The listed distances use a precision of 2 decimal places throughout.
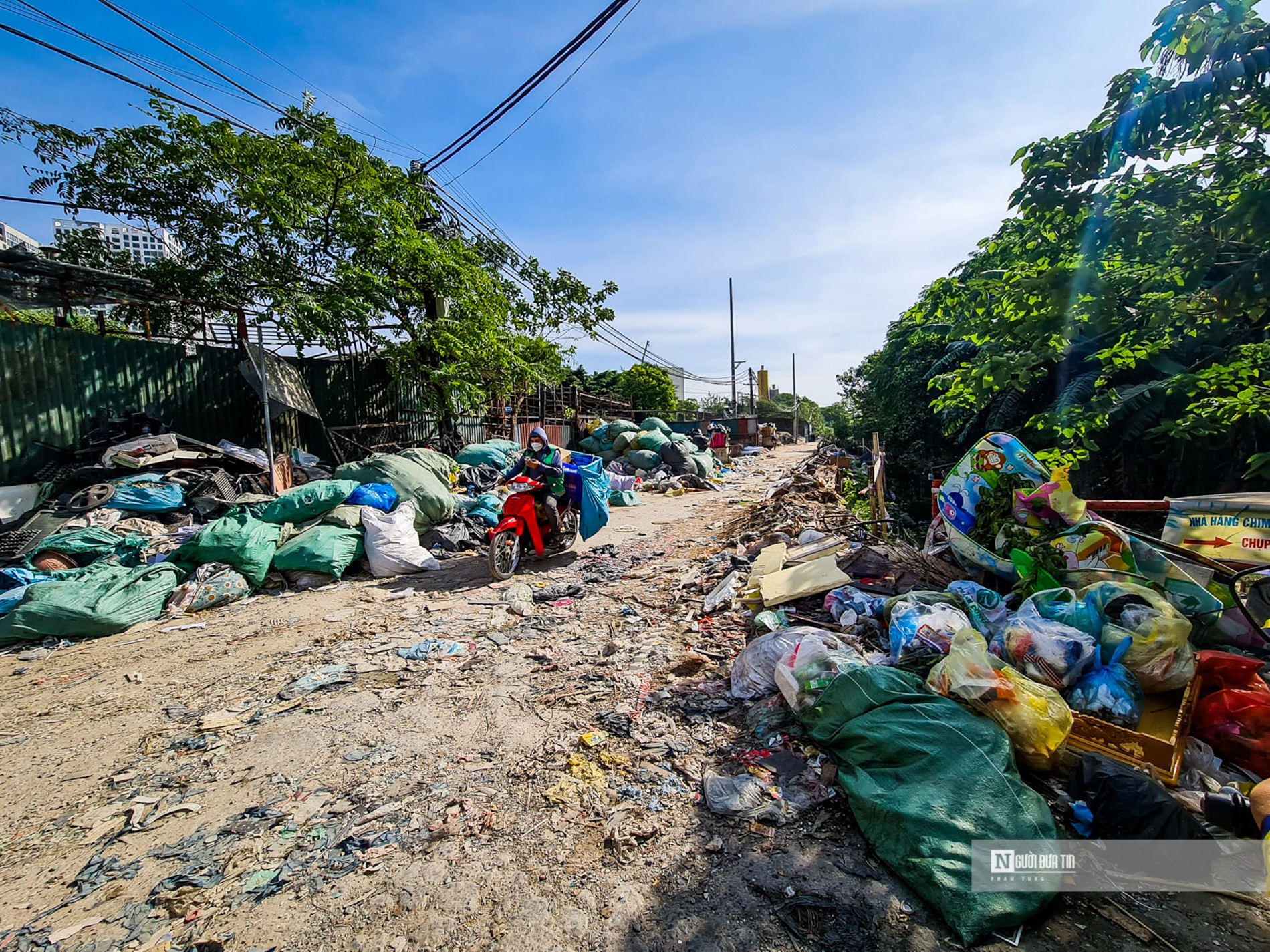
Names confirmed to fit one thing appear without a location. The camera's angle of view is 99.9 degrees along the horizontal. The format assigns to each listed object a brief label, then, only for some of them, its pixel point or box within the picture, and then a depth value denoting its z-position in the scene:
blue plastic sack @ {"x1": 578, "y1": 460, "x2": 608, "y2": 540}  5.84
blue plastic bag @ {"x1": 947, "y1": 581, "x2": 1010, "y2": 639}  2.77
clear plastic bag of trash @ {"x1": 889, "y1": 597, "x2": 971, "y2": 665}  2.58
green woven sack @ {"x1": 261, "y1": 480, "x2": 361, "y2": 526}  5.46
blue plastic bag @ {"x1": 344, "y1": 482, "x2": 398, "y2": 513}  5.76
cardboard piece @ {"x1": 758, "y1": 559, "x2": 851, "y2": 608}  3.65
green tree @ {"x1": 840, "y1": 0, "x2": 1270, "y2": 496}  2.06
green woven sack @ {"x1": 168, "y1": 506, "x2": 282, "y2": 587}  4.71
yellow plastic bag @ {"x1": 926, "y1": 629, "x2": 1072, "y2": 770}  1.99
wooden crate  1.93
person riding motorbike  5.55
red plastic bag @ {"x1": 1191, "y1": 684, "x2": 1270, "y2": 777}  2.01
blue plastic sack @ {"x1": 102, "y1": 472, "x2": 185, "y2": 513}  5.52
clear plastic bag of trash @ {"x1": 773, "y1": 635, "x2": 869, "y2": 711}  2.42
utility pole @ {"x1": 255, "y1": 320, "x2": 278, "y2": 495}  6.26
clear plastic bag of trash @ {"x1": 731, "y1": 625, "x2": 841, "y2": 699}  2.76
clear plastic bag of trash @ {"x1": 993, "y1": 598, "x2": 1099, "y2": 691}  2.29
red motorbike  5.11
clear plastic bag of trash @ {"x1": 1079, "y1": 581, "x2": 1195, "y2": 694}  2.24
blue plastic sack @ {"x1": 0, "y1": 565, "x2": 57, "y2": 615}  4.17
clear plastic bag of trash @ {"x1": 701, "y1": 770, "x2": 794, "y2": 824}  1.99
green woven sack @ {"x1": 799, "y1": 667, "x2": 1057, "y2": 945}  1.54
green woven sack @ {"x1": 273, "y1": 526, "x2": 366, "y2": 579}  4.91
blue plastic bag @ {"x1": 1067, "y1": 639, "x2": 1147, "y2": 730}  2.15
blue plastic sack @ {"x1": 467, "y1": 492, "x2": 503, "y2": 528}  6.83
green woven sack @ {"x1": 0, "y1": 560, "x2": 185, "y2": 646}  3.80
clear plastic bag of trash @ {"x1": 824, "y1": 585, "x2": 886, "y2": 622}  3.23
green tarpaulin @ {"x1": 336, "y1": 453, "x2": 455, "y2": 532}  6.21
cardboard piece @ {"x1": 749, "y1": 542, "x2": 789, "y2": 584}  4.43
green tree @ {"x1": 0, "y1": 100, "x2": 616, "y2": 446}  7.71
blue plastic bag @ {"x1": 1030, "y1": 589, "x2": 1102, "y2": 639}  2.46
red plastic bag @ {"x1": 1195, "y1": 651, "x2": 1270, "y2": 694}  2.22
